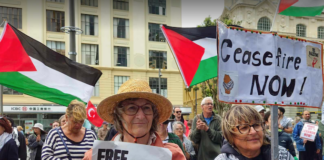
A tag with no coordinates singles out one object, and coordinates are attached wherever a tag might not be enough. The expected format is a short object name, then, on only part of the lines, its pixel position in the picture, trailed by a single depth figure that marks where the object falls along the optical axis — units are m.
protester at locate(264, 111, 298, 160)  6.56
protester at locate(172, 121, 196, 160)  6.03
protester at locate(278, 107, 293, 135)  7.02
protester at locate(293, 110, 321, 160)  9.13
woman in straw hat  2.29
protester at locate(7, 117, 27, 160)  6.93
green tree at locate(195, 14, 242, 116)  23.92
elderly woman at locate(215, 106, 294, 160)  2.63
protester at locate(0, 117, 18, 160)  5.35
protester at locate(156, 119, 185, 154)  4.33
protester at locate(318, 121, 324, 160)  8.36
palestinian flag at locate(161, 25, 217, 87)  6.32
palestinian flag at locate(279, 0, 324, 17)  4.70
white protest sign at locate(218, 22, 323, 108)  3.34
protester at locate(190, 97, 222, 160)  5.93
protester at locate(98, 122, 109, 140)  11.11
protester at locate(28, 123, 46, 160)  8.17
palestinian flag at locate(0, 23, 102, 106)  5.68
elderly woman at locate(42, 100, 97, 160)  3.81
